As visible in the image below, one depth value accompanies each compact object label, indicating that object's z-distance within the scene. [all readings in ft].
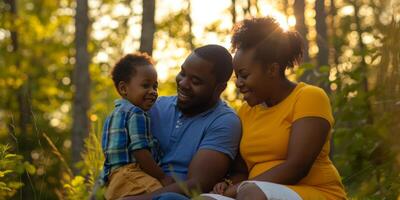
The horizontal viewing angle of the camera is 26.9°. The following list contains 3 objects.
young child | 15.19
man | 14.96
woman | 13.52
